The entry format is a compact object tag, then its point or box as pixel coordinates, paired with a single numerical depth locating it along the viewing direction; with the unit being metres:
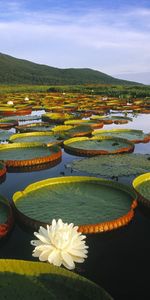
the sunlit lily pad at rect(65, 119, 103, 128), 10.63
